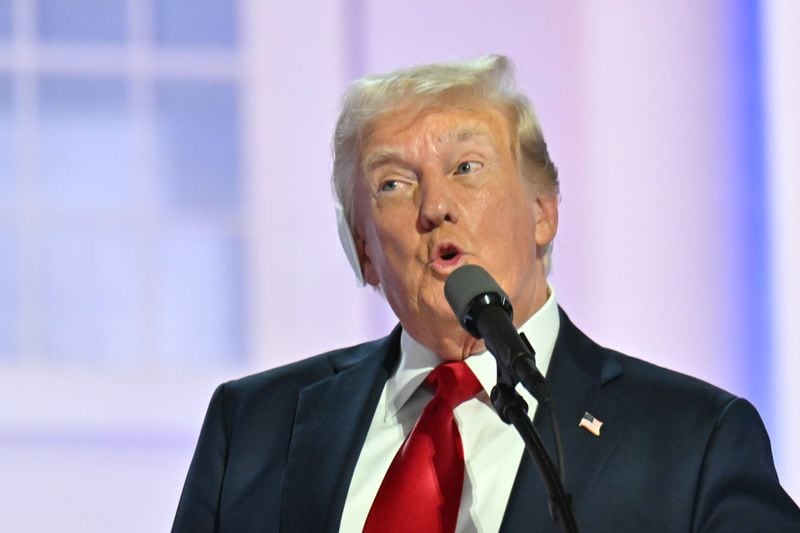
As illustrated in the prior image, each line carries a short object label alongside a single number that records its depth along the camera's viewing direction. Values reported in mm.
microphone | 6375
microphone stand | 6356
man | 6635
